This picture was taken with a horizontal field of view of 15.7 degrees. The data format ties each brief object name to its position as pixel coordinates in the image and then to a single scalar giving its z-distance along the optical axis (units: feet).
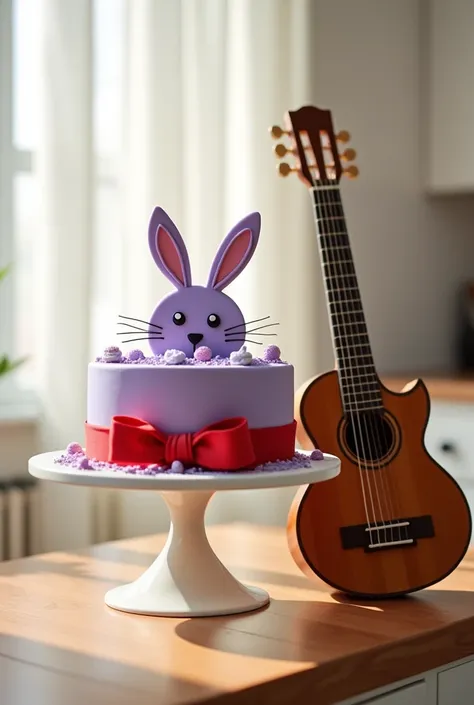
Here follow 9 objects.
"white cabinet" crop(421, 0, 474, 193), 10.78
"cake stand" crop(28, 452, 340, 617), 4.92
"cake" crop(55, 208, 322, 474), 4.97
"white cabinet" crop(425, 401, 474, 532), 9.25
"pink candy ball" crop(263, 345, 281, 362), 5.28
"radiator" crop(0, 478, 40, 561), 8.68
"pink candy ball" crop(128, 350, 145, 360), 5.22
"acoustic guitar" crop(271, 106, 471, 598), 5.38
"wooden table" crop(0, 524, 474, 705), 4.38
